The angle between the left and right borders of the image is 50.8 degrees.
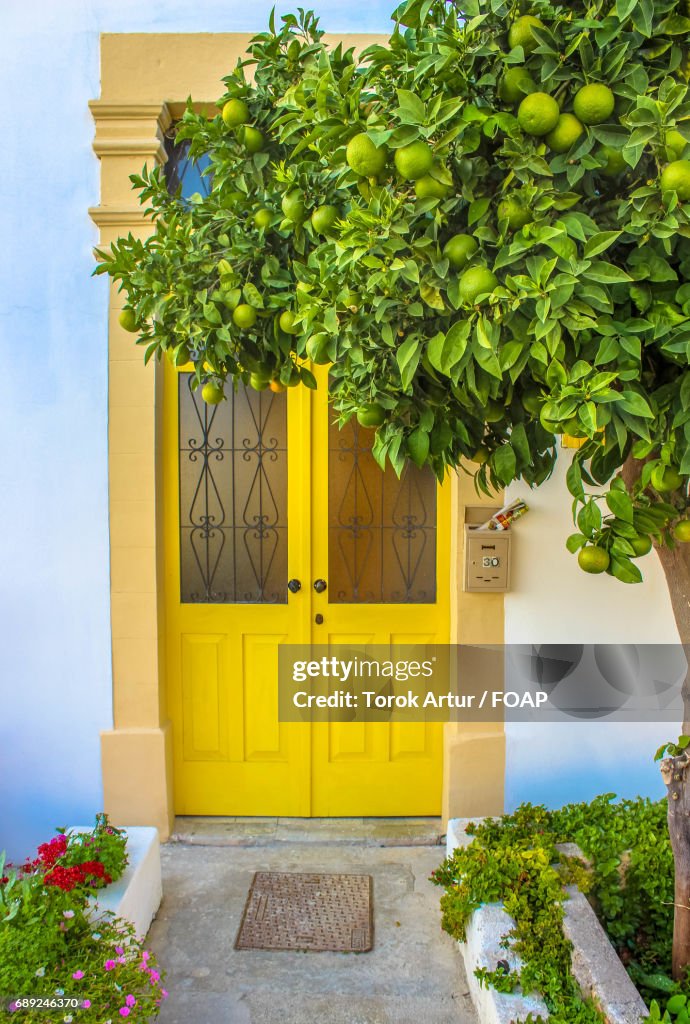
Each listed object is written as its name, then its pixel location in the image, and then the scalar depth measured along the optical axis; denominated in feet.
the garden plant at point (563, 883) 7.45
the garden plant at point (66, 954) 6.46
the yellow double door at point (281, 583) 12.79
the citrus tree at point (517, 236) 3.97
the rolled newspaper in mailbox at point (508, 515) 11.98
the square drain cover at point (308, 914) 9.95
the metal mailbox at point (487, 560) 11.95
